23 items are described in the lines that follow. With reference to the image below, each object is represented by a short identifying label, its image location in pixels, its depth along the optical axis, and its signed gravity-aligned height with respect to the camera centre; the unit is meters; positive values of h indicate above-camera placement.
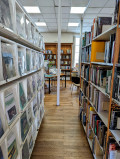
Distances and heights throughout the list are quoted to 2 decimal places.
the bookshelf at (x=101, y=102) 0.95 -0.45
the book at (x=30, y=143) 1.45 -1.05
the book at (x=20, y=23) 1.05 +0.42
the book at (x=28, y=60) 1.39 +0.07
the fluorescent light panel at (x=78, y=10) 3.81 +1.96
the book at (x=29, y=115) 1.41 -0.65
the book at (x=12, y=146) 0.90 -0.69
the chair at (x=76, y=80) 4.35 -0.58
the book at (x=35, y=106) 1.71 -0.64
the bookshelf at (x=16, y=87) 0.80 -0.21
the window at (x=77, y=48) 7.35 +1.16
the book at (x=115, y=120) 0.98 -0.49
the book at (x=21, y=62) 1.10 +0.03
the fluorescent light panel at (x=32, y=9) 3.78 +1.97
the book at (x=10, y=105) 0.85 -0.32
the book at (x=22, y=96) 1.13 -0.33
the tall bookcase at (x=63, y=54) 7.18 +0.73
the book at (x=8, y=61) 0.80 +0.03
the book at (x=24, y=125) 1.19 -0.68
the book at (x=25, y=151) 1.22 -0.99
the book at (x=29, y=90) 1.41 -0.32
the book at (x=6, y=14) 0.77 +0.38
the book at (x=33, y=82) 1.68 -0.26
